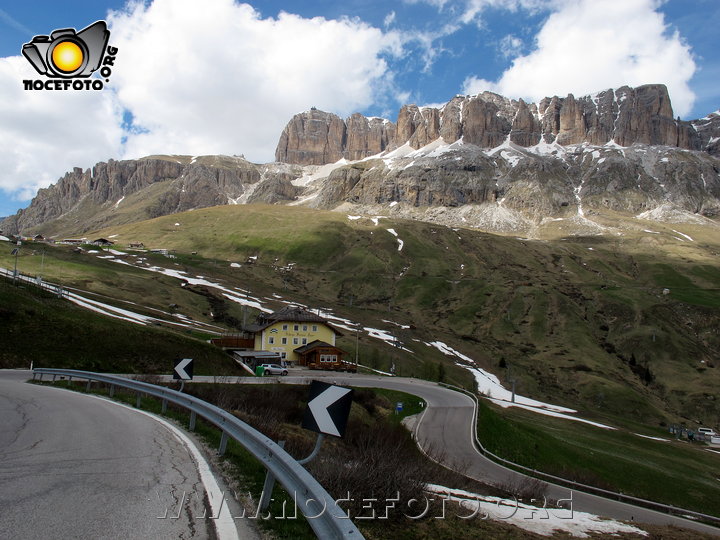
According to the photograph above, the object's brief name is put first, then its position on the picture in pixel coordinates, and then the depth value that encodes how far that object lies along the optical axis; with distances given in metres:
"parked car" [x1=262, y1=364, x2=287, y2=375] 52.17
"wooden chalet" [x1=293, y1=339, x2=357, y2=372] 71.50
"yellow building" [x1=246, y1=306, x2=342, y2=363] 75.44
